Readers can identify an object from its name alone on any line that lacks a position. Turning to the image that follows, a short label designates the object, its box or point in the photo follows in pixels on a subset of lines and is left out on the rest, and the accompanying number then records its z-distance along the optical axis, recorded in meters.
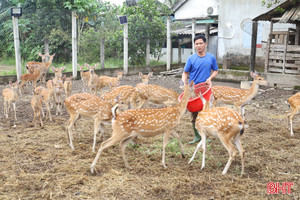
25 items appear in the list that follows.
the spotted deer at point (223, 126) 4.74
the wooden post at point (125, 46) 13.87
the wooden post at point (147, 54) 16.03
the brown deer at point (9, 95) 7.88
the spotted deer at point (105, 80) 10.55
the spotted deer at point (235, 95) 7.45
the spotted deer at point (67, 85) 9.16
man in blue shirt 5.71
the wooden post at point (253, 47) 12.26
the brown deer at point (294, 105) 6.71
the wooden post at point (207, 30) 15.09
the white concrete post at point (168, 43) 15.50
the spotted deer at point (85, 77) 11.05
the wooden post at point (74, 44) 12.41
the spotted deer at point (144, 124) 4.88
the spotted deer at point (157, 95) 7.52
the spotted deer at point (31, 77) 10.48
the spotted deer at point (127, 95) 7.23
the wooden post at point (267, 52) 12.15
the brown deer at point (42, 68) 11.35
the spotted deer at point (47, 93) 7.57
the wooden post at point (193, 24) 15.41
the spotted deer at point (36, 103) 7.12
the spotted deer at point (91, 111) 5.86
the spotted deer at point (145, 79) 10.06
